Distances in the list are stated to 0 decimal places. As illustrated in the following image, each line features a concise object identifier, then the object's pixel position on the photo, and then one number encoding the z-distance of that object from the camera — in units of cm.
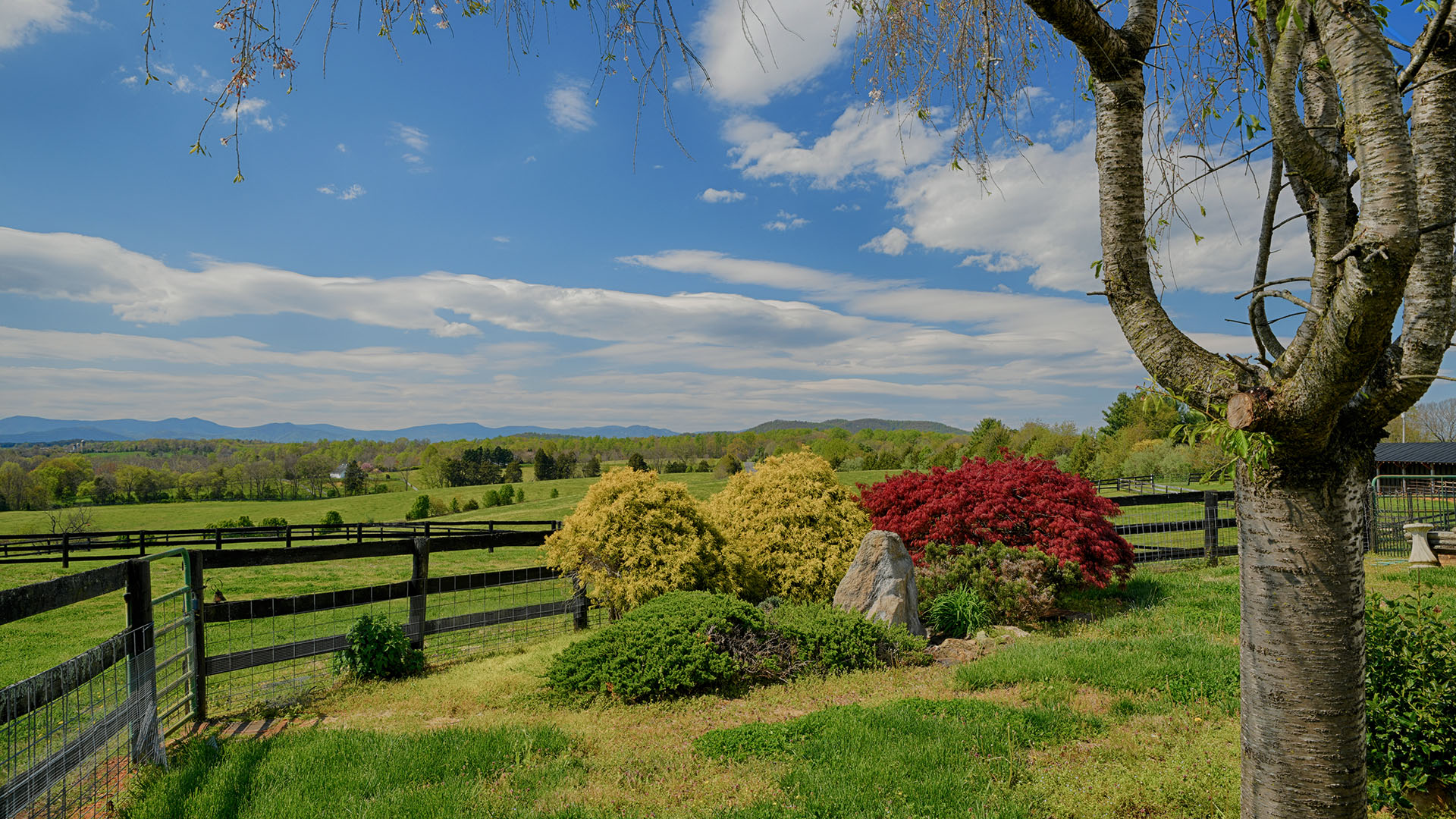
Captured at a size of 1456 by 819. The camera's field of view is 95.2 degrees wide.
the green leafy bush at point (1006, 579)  804
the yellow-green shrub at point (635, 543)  730
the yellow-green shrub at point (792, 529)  822
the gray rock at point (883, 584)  708
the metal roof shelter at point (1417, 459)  3234
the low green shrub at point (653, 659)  548
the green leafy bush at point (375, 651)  657
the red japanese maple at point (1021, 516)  827
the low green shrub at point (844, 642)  614
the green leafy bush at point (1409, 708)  324
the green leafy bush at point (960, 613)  759
